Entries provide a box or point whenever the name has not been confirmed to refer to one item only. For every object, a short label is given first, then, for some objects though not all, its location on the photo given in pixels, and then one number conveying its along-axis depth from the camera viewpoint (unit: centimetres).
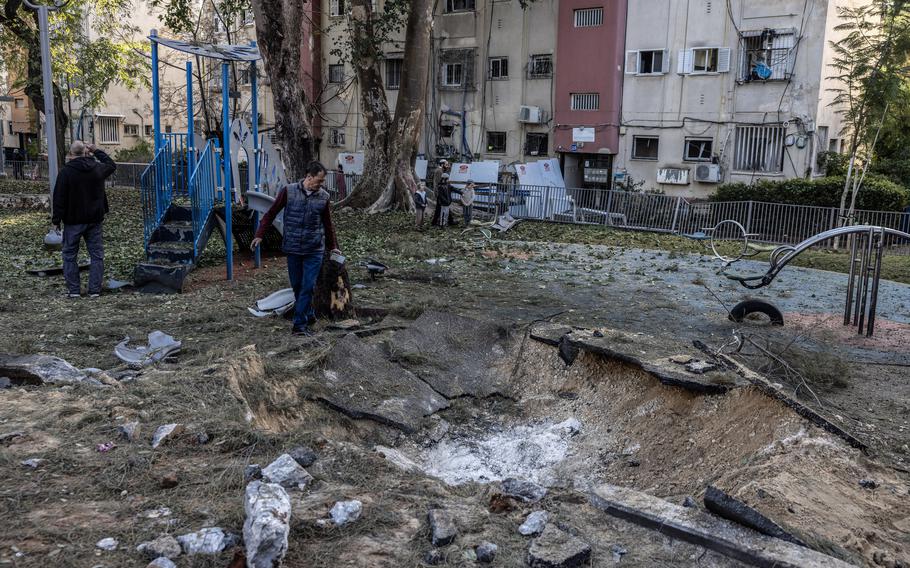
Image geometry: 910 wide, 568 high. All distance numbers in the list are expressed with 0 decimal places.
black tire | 907
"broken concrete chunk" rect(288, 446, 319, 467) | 458
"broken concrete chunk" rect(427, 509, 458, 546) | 371
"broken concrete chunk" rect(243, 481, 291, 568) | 335
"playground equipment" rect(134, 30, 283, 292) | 1069
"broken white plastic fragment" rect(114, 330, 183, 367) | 680
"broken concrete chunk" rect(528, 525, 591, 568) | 356
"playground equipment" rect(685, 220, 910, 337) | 846
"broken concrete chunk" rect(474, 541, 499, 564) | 359
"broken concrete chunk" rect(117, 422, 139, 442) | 465
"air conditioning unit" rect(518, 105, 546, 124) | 2923
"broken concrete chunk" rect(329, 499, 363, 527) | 382
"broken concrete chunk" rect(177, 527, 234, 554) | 347
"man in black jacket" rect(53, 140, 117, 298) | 952
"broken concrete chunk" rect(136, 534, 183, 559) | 342
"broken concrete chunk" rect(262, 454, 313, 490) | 423
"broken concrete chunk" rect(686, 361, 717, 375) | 630
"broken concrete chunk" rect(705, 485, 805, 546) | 380
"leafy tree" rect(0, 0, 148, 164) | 2372
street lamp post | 1320
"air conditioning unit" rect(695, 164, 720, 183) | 2561
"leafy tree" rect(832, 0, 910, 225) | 2047
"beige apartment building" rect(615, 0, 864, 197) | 2408
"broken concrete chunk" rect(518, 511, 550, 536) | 386
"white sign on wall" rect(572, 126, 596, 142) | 2825
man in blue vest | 771
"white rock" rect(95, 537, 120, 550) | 346
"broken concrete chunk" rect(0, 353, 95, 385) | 598
